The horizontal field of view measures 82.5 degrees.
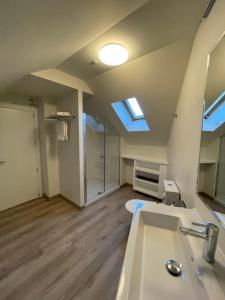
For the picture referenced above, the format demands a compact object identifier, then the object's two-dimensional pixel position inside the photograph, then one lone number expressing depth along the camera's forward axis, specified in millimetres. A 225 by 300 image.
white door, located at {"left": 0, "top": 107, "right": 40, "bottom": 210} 2547
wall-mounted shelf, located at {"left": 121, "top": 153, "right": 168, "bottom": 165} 2926
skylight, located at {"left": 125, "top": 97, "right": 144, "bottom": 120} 2989
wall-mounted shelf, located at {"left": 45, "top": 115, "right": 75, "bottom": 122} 2518
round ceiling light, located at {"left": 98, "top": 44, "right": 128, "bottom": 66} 1539
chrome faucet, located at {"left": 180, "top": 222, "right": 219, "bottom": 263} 663
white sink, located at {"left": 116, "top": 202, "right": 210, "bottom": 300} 605
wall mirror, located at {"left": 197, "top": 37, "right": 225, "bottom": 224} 810
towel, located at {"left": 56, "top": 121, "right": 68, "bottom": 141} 2521
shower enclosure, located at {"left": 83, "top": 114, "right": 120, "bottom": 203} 3475
